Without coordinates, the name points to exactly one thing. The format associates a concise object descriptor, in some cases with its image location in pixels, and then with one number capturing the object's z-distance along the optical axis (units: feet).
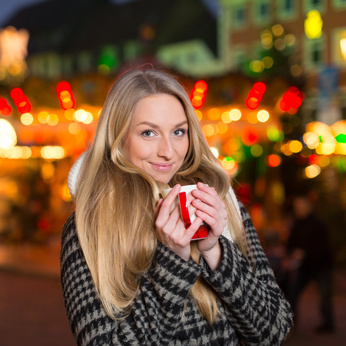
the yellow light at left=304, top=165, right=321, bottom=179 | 34.68
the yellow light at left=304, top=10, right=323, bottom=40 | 67.56
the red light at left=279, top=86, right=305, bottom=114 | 31.86
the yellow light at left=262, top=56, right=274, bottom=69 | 50.19
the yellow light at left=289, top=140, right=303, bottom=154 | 44.56
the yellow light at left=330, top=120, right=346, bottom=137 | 50.03
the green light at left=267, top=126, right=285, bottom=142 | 34.68
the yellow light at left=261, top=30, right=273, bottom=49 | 50.39
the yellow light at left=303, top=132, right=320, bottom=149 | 43.08
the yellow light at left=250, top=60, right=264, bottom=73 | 51.22
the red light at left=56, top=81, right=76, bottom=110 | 31.88
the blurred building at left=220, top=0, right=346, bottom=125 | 50.60
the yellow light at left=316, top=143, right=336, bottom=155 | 39.73
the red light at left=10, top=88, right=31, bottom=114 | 32.60
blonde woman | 5.15
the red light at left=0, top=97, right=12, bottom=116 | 32.81
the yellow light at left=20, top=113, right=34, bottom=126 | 35.17
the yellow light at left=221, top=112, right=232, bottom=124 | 33.42
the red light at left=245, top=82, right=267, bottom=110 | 31.60
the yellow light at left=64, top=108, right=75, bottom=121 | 33.45
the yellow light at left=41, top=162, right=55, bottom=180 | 41.79
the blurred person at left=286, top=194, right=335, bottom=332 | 20.25
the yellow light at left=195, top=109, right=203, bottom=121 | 32.41
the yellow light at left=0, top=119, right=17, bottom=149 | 36.37
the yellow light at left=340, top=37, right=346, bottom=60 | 68.23
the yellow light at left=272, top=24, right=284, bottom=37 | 50.29
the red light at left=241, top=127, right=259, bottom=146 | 34.60
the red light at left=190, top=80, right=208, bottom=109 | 30.71
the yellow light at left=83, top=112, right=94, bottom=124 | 34.01
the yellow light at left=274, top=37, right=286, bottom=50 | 50.19
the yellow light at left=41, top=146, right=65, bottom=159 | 40.96
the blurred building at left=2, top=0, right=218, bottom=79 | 95.84
